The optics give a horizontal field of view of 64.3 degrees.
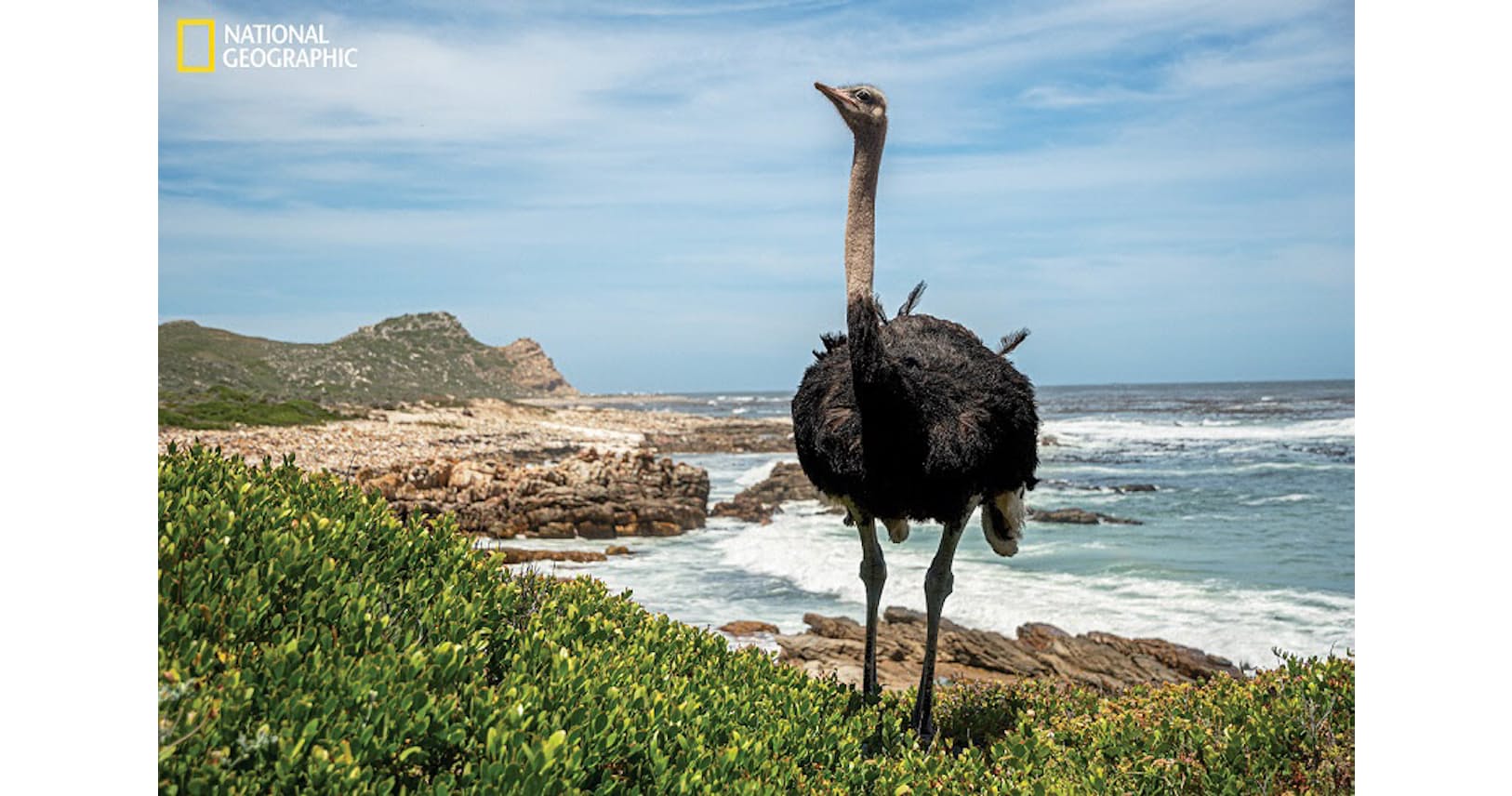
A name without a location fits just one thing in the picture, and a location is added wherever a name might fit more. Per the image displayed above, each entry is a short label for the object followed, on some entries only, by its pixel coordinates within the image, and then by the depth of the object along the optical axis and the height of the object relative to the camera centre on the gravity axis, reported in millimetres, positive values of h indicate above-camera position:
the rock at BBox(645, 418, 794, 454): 28906 -1117
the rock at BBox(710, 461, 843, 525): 15633 -1441
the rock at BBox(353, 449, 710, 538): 12141 -1081
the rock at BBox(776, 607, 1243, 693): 8430 -1940
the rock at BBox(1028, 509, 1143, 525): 16266 -1695
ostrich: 4773 -113
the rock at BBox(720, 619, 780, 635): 9148 -1792
